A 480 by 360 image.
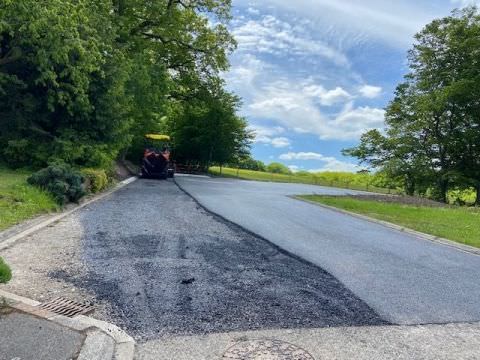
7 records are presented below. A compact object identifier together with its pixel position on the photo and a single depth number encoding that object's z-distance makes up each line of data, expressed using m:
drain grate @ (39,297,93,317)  3.91
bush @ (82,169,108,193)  12.91
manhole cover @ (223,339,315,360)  3.41
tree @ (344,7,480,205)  33.50
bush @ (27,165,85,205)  10.30
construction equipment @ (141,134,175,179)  25.17
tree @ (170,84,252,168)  39.44
